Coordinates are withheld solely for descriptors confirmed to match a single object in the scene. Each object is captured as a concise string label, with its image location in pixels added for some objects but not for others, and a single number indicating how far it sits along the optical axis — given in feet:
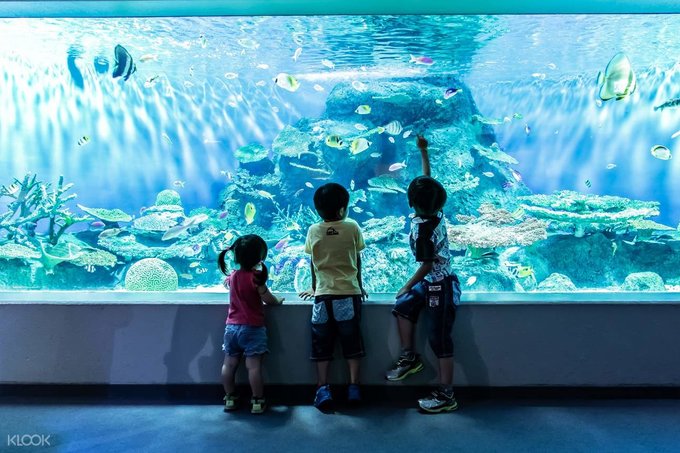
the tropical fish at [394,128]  14.30
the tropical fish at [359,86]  14.37
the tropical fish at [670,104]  12.89
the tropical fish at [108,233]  13.92
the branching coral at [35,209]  13.16
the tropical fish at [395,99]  14.47
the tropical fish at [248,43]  13.28
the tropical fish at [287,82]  14.19
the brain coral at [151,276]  12.97
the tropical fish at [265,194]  14.78
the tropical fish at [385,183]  13.97
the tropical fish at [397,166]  13.87
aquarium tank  12.96
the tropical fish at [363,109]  14.60
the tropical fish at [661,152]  13.12
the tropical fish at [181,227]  14.20
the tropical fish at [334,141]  14.55
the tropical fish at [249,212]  14.56
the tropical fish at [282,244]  14.19
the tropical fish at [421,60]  14.27
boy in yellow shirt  9.50
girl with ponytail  9.41
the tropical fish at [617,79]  12.73
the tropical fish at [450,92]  14.84
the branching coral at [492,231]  13.56
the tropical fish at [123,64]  13.20
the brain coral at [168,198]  13.94
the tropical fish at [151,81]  13.89
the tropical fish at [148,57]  13.66
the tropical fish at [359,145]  14.32
